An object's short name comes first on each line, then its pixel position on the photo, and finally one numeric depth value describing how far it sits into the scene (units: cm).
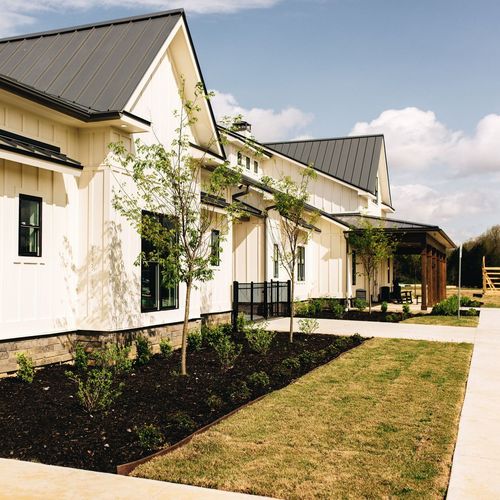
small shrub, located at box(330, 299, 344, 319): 2120
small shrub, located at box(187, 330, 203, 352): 1228
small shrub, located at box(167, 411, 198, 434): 646
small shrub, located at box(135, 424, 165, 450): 581
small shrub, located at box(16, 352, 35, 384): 848
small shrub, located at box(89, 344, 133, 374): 930
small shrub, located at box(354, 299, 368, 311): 2345
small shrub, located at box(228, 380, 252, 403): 797
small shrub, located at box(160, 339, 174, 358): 1119
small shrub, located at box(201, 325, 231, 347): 1298
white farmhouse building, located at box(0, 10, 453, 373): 894
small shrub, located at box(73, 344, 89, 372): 966
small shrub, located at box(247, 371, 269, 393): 883
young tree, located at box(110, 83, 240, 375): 923
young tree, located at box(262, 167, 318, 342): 1396
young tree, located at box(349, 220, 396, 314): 2208
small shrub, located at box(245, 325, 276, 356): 1198
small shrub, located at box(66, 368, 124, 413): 708
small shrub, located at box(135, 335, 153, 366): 1044
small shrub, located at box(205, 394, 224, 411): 752
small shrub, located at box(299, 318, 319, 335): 1482
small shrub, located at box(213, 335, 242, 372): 1031
